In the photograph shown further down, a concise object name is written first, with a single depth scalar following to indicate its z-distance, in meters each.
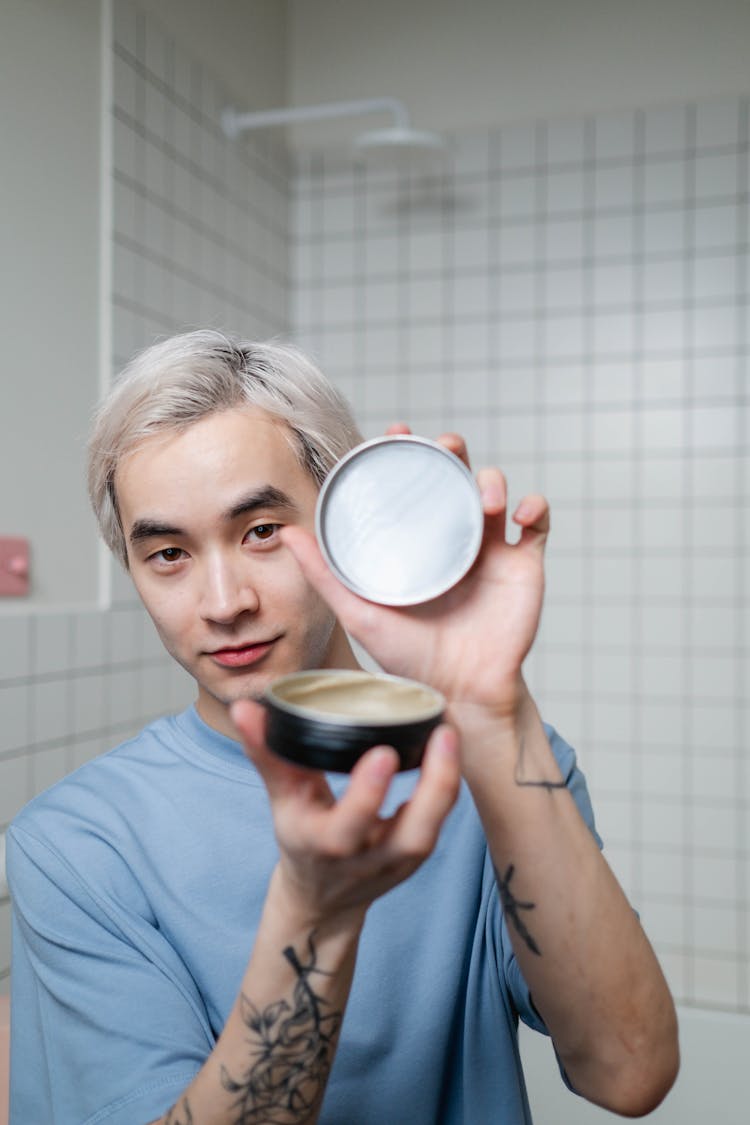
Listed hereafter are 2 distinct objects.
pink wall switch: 1.94
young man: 0.79
